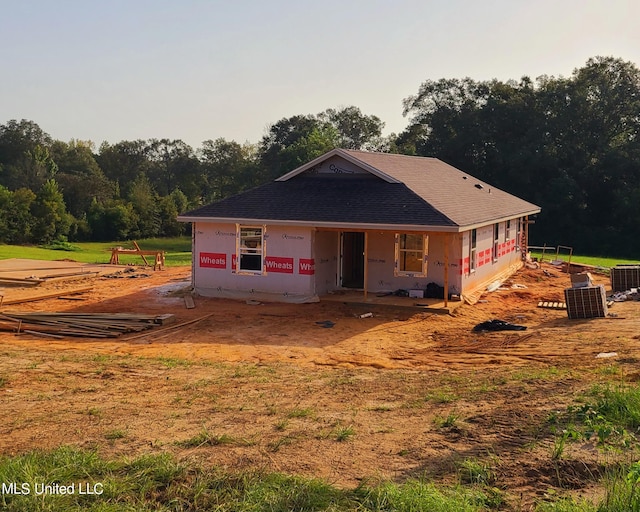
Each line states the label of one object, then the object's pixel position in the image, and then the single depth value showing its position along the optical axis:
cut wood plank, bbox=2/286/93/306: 20.75
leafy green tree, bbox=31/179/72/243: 51.91
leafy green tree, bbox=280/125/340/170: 57.99
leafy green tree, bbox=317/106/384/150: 80.69
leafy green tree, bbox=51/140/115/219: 66.88
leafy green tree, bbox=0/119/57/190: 71.69
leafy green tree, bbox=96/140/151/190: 85.81
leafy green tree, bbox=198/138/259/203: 78.49
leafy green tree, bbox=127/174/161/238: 58.72
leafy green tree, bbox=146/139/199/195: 85.88
